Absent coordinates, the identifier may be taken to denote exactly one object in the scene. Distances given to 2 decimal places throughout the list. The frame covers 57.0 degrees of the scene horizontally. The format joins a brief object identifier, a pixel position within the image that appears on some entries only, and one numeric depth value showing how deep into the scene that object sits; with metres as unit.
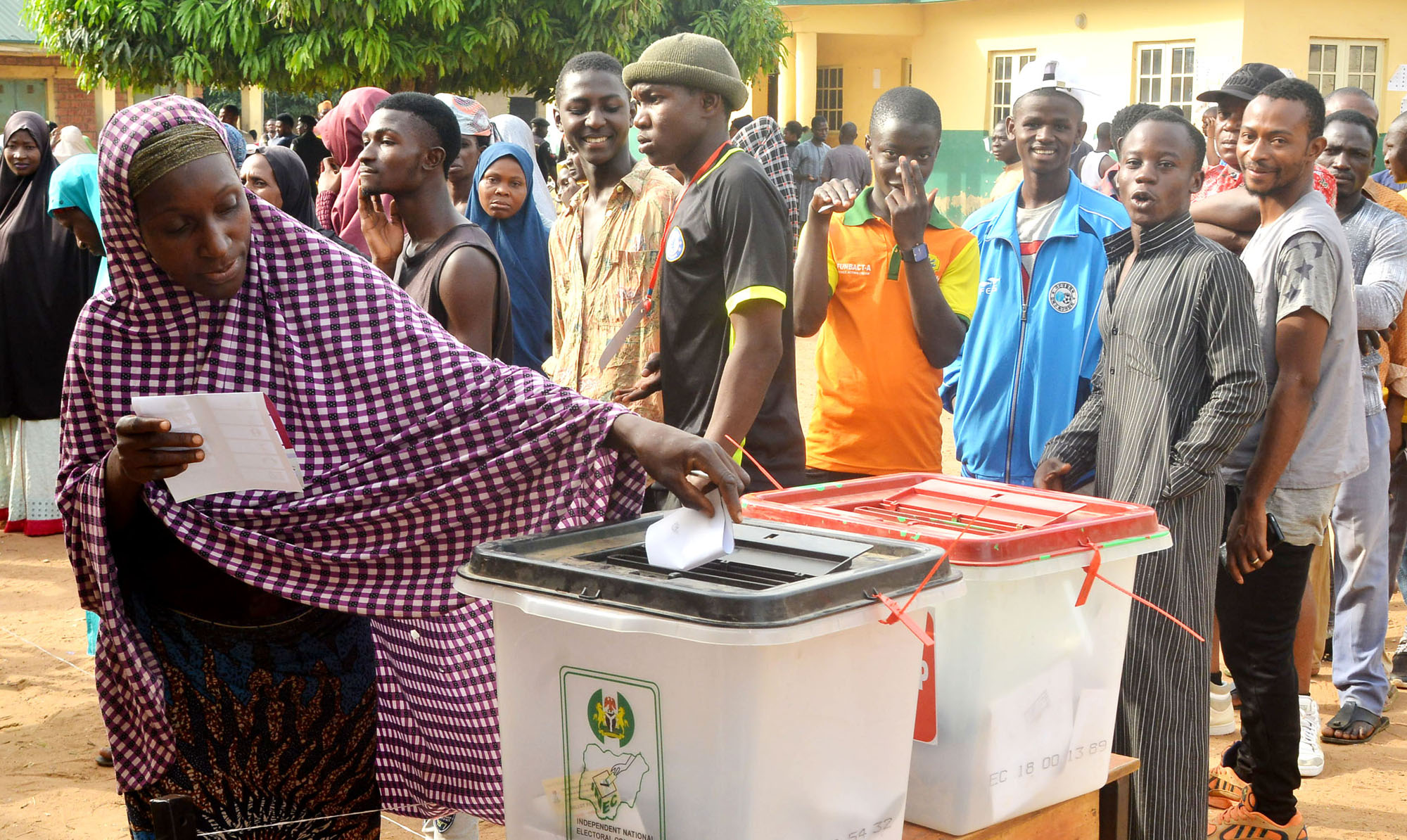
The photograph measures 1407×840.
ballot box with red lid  2.10
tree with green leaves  14.01
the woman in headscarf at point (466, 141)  6.12
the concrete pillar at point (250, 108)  28.69
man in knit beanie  3.03
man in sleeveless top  3.44
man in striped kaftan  2.96
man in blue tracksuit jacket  3.64
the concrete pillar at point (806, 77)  22.66
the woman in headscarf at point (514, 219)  5.21
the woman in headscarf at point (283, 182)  5.20
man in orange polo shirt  3.77
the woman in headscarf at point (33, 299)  7.18
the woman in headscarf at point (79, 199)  5.36
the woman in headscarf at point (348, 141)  4.75
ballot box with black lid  1.66
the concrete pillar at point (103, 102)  27.62
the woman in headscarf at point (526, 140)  6.07
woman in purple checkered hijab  2.18
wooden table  2.21
